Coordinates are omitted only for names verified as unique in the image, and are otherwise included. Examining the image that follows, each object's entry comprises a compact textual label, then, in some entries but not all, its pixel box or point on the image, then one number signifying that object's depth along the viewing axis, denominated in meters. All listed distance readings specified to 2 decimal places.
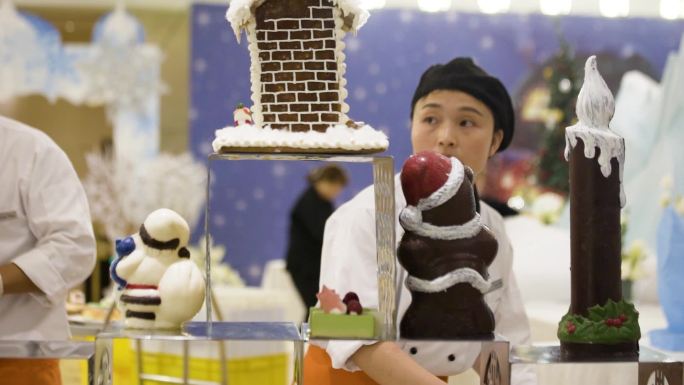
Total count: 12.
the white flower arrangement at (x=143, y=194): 5.60
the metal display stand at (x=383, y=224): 2.03
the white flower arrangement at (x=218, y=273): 5.25
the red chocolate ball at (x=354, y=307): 2.03
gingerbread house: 2.08
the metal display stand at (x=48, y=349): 2.07
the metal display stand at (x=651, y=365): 2.03
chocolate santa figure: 2.03
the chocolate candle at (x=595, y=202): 2.06
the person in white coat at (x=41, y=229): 2.43
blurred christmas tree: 7.11
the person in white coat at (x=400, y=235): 2.10
